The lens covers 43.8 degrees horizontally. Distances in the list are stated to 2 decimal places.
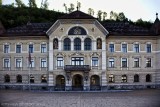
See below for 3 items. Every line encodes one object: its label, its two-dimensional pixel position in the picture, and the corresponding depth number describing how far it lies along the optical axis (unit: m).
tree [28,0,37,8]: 71.20
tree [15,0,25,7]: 69.24
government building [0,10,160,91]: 32.29
